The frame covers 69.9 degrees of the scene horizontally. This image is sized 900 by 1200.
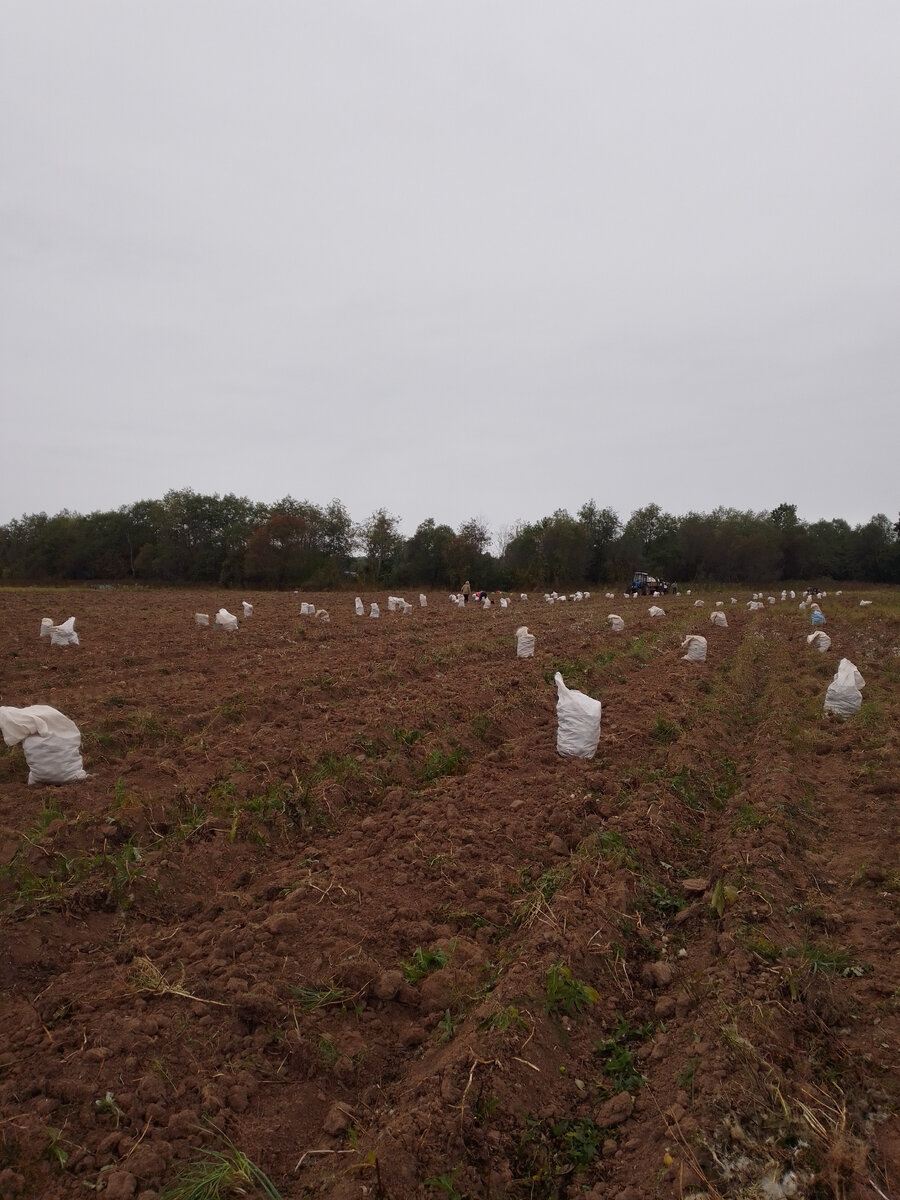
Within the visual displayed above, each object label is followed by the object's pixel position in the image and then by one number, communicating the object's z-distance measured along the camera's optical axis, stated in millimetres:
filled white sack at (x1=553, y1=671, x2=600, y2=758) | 6344
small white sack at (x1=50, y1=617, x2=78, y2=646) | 13367
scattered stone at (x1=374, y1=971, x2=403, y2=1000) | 3268
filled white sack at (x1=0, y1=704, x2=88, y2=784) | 5562
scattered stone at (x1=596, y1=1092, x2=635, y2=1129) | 2568
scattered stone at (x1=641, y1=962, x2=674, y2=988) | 3350
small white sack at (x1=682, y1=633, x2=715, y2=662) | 11621
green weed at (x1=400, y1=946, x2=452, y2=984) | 3412
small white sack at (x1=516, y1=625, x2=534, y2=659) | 12250
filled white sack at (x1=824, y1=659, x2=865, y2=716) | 8141
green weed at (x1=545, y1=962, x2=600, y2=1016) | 3107
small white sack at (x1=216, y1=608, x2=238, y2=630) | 15809
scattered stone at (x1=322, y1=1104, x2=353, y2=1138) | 2574
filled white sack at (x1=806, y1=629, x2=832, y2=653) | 13462
